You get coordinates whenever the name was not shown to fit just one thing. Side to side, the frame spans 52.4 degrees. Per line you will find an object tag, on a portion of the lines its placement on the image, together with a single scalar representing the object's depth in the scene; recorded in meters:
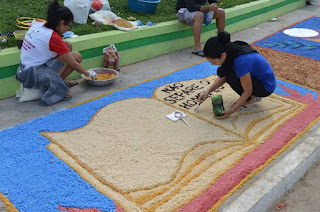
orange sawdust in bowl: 4.05
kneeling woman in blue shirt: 2.96
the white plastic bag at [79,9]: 4.84
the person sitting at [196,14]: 5.17
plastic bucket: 5.62
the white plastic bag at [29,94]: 3.53
